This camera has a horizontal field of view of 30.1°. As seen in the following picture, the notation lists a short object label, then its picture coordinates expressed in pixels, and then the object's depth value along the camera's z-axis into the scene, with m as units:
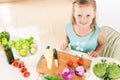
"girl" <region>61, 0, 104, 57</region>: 1.21
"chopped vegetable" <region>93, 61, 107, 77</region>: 1.03
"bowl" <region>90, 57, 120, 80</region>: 1.08
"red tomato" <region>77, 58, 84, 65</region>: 1.18
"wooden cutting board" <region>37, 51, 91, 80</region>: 1.16
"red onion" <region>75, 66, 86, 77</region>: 1.13
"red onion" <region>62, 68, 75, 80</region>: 1.12
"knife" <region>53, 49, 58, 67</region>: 1.19
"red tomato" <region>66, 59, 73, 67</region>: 1.18
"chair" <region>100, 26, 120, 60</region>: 1.29
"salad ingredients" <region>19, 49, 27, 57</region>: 1.24
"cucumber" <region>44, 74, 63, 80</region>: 1.10
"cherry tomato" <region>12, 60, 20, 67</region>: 1.23
